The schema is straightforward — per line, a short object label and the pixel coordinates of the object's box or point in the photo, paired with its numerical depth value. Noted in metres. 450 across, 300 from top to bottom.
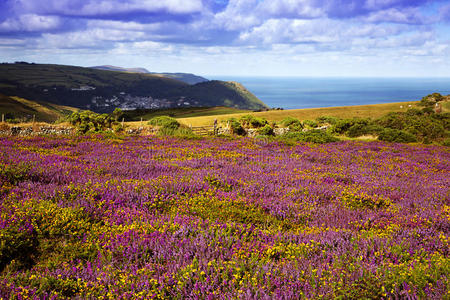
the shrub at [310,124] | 42.94
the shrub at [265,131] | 34.38
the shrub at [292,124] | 39.75
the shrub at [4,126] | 28.23
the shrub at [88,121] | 31.57
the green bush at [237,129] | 35.23
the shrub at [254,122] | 41.44
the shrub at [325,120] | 47.00
